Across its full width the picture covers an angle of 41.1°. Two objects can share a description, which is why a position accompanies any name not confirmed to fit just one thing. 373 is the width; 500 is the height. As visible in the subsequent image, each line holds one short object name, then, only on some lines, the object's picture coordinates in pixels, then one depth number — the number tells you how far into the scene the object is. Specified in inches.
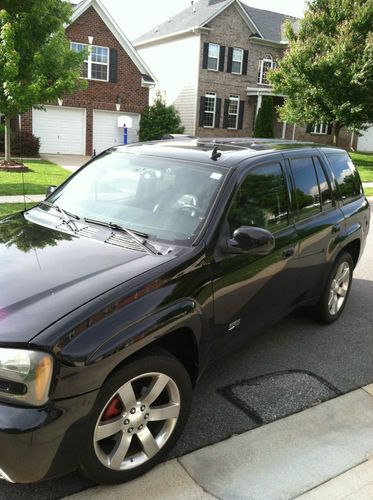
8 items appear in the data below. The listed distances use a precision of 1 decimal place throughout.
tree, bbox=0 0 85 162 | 534.0
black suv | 85.9
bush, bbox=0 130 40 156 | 850.8
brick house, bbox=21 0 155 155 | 927.7
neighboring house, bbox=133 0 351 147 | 1121.4
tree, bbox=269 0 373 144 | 820.6
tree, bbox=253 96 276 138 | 1128.2
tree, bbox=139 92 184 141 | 1013.8
